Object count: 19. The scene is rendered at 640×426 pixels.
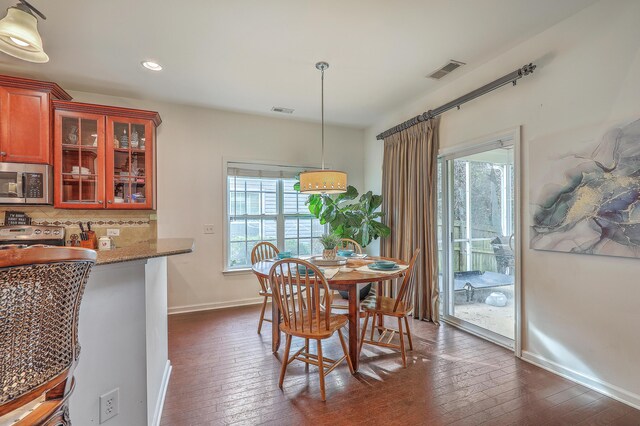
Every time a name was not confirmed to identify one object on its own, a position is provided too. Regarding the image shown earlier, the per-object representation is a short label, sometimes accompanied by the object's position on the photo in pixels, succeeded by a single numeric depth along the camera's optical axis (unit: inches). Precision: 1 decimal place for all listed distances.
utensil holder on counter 131.9
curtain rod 103.1
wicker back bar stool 27.5
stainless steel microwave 116.3
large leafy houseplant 168.6
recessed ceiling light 117.7
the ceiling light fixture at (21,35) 67.8
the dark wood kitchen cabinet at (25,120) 114.0
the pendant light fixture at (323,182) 109.0
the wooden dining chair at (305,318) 83.4
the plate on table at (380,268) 105.7
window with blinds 176.2
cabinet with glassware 126.9
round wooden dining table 92.9
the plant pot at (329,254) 118.2
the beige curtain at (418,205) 140.4
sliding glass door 116.6
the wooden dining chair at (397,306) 101.5
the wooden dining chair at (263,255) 127.6
